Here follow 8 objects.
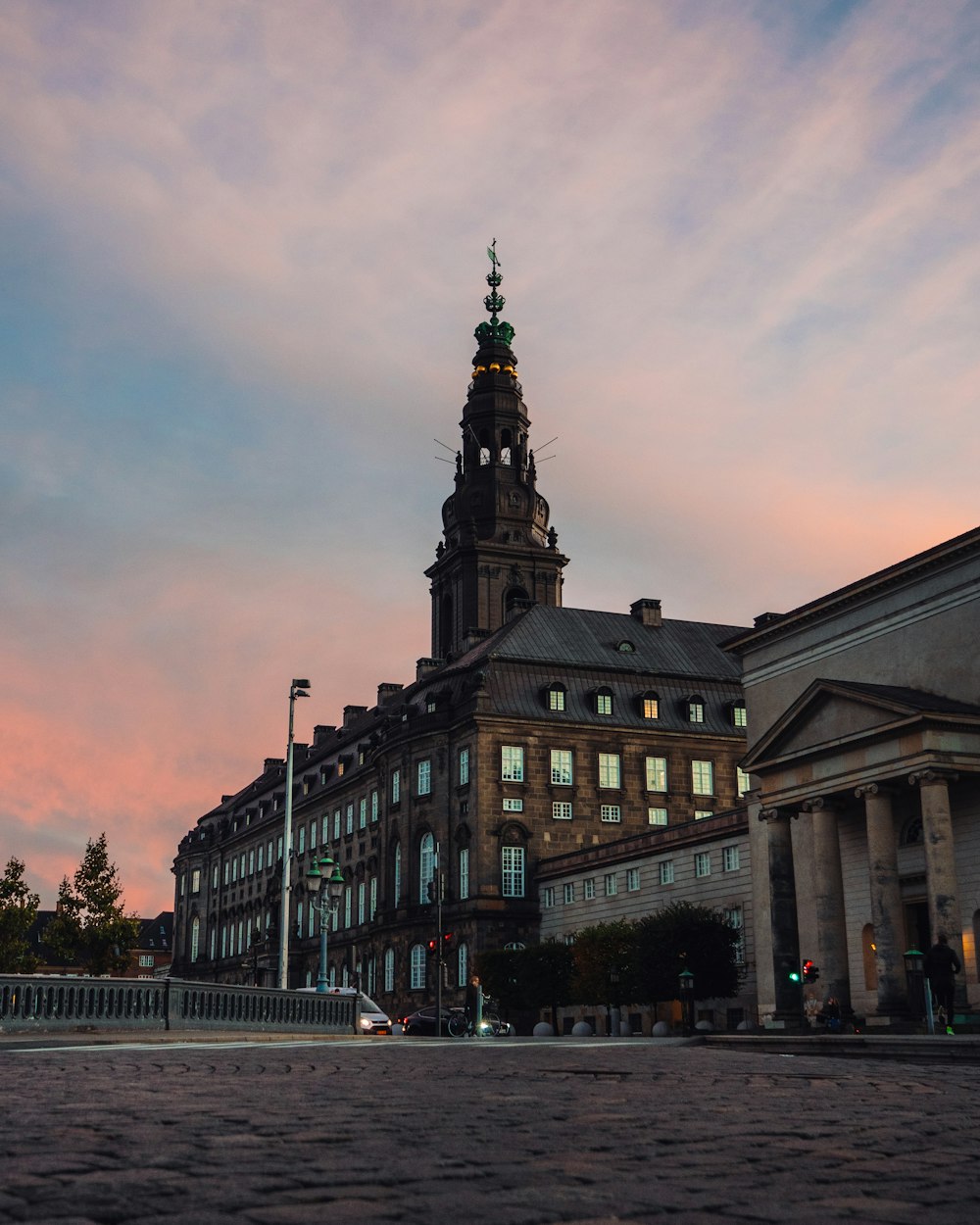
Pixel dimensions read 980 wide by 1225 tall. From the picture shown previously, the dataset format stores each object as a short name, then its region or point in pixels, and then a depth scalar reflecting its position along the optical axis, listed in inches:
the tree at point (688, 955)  2204.7
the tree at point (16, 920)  2947.8
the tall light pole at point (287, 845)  1846.7
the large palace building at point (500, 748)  3149.6
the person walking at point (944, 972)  1224.2
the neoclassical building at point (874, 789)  1576.0
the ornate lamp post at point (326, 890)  1630.2
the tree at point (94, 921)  2586.1
